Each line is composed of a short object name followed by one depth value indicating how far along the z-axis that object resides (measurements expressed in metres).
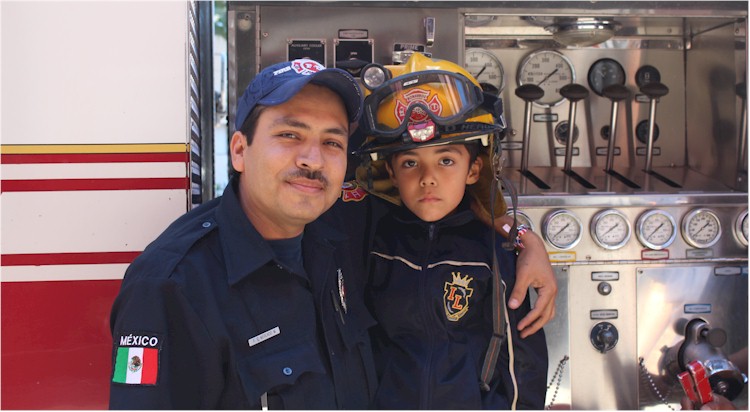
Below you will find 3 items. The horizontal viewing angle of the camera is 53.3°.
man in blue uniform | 1.88
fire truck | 2.71
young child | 2.43
